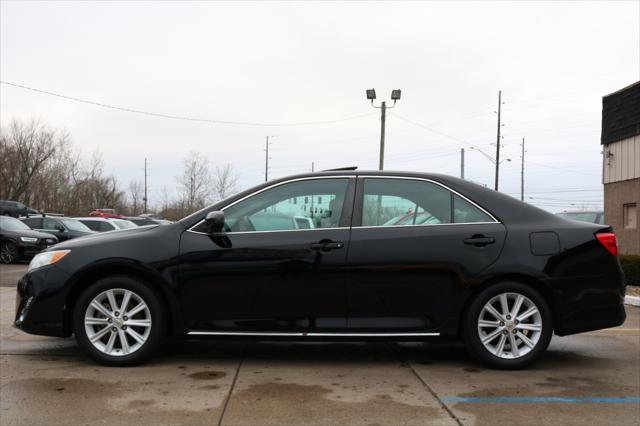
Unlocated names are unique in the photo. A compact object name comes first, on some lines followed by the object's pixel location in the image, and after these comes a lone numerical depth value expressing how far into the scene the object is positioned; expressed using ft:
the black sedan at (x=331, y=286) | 15.02
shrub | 35.73
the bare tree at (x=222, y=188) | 190.17
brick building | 48.14
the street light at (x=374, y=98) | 90.33
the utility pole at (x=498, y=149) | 132.92
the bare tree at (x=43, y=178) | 171.12
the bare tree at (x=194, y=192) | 190.08
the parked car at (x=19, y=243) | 53.16
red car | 133.47
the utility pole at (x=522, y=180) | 207.94
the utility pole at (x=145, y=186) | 244.87
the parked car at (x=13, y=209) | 119.34
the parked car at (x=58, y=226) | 61.26
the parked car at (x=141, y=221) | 87.13
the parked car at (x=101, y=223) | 64.95
